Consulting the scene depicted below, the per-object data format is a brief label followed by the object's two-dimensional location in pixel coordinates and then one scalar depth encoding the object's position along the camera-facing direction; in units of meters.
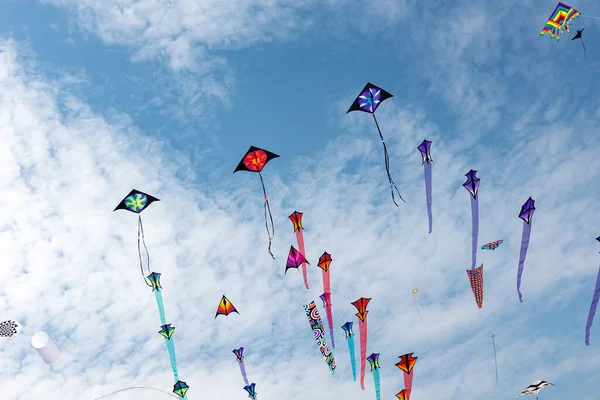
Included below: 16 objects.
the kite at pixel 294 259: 22.39
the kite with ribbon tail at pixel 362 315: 23.09
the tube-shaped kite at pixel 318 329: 25.22
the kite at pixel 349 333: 24.40
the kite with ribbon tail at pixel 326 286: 22.73
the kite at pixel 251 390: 25.77
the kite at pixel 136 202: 18.48
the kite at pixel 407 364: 25.30
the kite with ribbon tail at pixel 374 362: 25.85
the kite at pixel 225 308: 24.50
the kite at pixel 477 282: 23.94
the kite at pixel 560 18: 20.47
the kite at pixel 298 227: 21.81
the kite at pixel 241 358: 24.80
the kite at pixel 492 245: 24.44
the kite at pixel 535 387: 33.81
